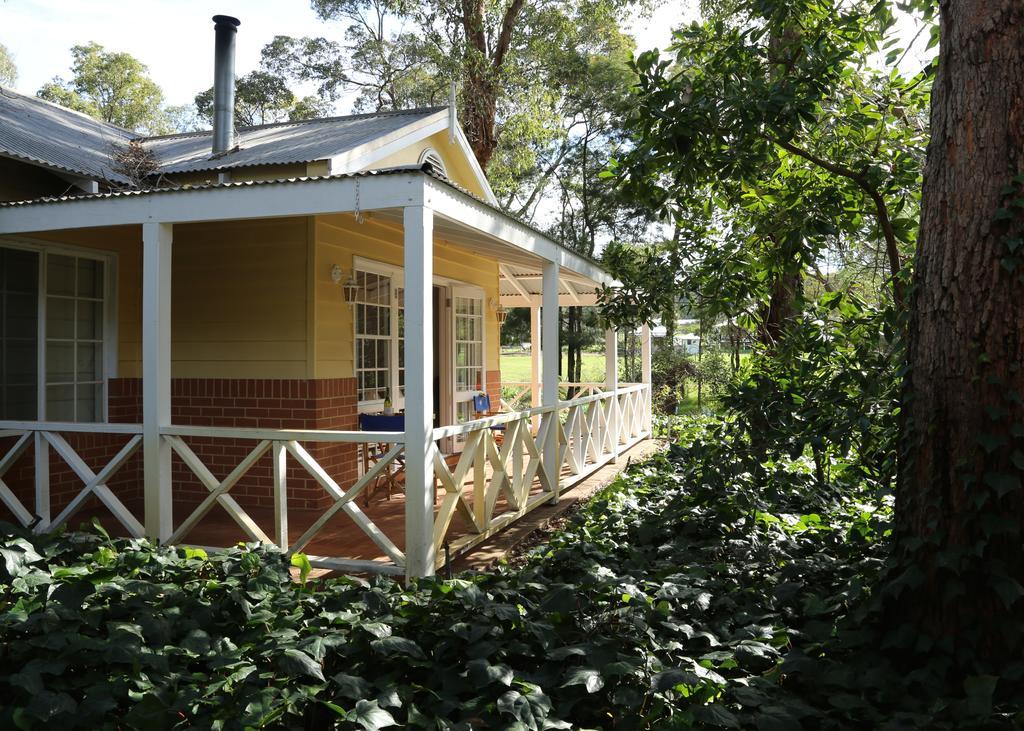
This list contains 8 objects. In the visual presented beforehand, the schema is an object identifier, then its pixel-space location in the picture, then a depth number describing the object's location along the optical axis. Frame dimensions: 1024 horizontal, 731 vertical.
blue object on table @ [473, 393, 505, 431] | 9.55
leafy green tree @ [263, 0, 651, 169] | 15.70
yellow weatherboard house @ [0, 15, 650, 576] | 4.64
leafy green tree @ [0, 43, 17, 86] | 26.66
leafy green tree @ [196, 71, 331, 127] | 24.94
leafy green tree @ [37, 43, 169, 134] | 28.61
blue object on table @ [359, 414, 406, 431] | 6.68
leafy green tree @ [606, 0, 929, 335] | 4.28
